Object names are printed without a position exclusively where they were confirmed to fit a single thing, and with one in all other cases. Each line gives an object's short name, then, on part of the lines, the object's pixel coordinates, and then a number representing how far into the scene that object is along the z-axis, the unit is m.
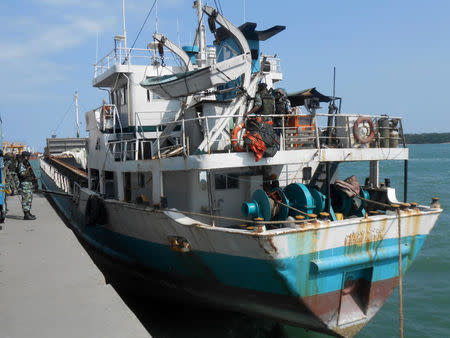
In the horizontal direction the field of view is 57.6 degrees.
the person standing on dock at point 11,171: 11.77
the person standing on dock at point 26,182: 10.52
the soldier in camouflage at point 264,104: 8.97
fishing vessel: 7.34
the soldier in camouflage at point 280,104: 9.59
